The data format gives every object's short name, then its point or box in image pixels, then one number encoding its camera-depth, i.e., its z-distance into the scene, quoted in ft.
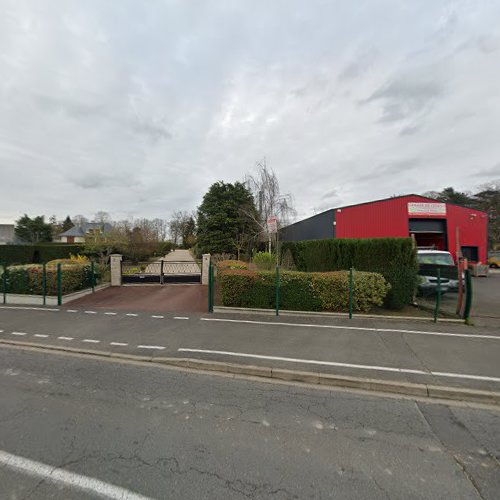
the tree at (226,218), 76.74
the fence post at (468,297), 21.09
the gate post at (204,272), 42.55
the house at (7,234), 124.77
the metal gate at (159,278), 42.47
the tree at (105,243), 62.13
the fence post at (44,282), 29.23
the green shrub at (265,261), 45.53
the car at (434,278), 25.61
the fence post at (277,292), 23.52
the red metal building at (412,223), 63.26
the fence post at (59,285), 29.14
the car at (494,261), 82.07
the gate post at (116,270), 41.45
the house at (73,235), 203.69
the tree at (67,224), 245.24
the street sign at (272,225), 25.67
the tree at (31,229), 145.48
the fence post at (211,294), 24.58
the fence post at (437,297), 21.22
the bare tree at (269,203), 70.54
